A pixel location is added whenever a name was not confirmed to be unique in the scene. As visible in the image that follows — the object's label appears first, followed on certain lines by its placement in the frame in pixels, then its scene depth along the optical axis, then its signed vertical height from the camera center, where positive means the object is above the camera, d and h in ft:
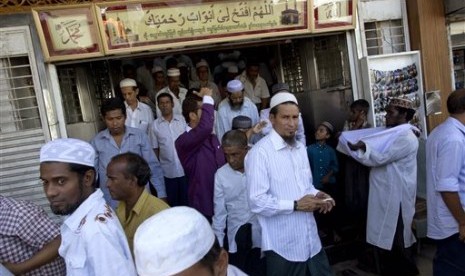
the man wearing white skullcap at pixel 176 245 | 3.80 -1.34
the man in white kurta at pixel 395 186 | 12.01 -3.49
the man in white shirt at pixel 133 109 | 16.57 -0.15
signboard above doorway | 13.75 +2.49
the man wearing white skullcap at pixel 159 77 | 19.84 +1.14
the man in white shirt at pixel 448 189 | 8.97 -2.82
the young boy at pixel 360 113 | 15.34 -1.49
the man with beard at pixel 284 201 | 8.45 -2.40
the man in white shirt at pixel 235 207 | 9.91 -2.82
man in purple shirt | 11.75 -1.77
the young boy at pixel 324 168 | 14.93 -3.23
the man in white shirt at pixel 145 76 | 21.43 +1.39
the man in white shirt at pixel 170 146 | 15.43 -1.68
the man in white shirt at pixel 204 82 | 19.61 +0.68
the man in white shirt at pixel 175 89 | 18.22 +0.49
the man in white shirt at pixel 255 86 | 20.74 +0.06
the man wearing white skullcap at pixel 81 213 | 5.51 -1.43
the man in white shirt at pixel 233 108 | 15.87 -0.69
